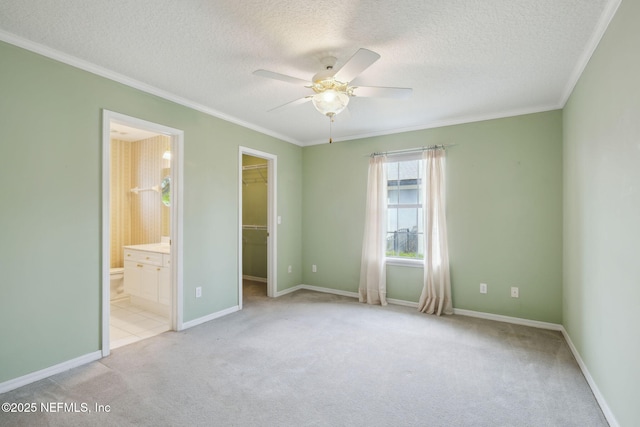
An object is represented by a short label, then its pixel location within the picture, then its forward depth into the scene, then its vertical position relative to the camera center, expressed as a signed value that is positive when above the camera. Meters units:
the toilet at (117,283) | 4.66 -1.07
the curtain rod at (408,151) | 4.12 +0.87
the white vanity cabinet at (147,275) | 3.82 -0.81
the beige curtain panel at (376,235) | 4.45 -0.32
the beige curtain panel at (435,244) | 3.98 -0.41
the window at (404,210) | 4.39 +0.04
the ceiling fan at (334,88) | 2.18 +0.96
